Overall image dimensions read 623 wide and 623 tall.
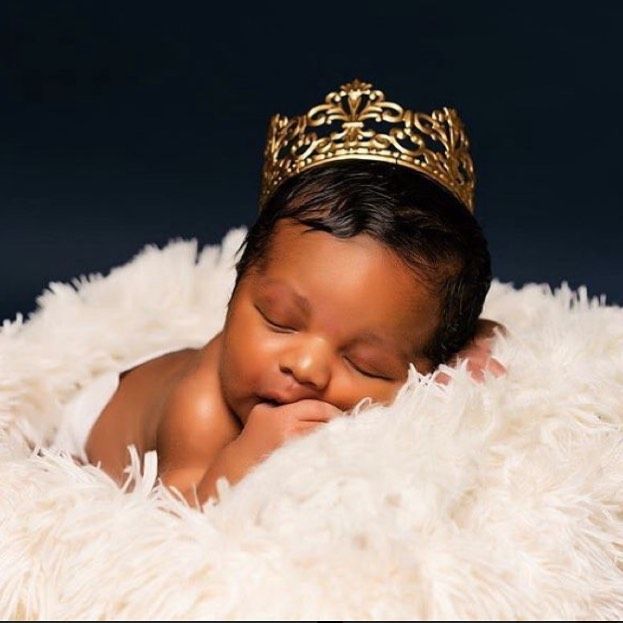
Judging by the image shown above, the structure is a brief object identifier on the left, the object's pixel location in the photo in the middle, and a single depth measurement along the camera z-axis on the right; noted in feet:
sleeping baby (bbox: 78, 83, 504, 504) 1.87
